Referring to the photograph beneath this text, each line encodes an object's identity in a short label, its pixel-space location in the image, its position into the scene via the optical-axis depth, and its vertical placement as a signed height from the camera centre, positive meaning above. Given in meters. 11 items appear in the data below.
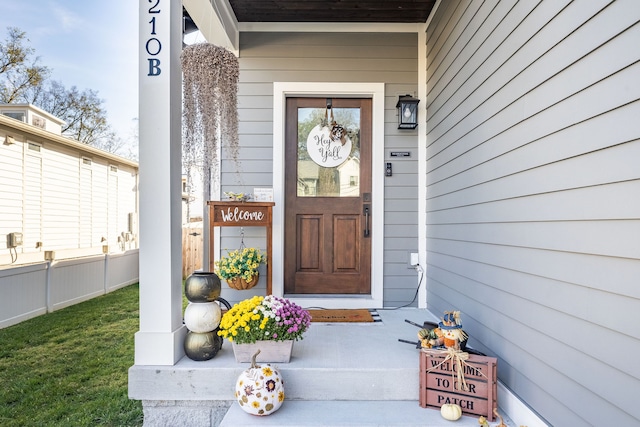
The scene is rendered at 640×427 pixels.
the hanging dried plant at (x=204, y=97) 2.21 +0.74
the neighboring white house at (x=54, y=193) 5.55 +0.35
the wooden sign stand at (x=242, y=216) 3.04 -0.03
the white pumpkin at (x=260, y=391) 1.67 -0.83
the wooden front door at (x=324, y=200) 3.44 +0.13
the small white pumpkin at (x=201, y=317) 2.01 -0.58
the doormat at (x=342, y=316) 2.87 -0.84
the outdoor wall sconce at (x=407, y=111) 3.21 +0.91
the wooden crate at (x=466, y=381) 1.69 -0.82
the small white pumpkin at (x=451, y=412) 1.66 -0.91
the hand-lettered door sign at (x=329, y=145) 3.43 +0.65
